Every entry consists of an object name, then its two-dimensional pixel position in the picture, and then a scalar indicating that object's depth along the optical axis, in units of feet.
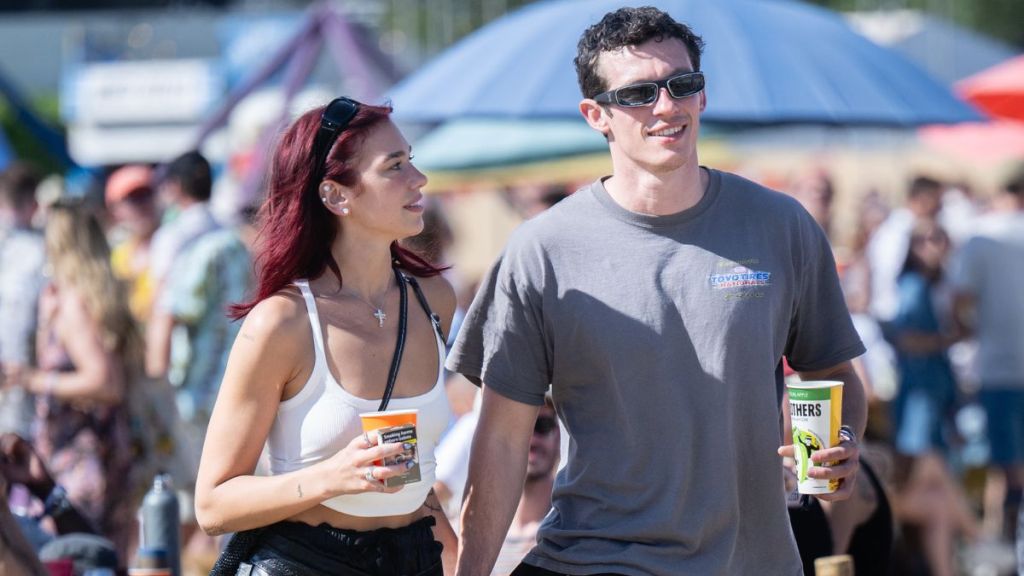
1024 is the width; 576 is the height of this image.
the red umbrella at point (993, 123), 67.51
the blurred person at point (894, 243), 67.56
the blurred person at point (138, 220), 57.98
